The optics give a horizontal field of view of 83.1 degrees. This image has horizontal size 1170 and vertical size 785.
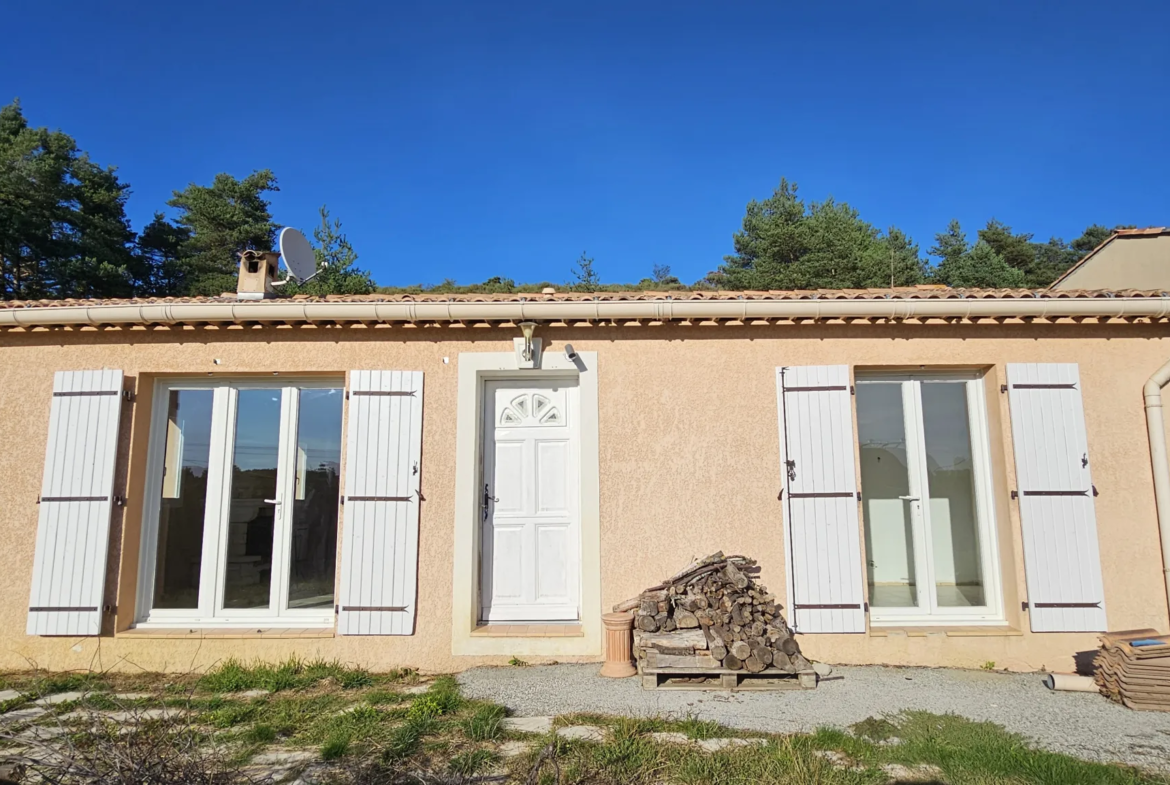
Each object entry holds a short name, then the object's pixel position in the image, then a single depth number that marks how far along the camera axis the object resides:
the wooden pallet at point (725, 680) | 4.44
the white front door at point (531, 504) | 5.48
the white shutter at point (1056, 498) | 5.05
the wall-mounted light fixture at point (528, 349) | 5.32
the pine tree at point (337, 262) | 21.66
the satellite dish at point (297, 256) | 6.50
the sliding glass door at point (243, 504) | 5.45
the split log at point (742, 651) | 4.47
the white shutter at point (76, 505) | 5.15
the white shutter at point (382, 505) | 5.13
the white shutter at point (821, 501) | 5.04
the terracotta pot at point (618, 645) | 4.76
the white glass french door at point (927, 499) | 5.44
